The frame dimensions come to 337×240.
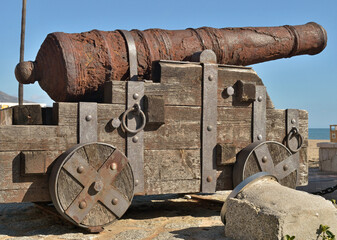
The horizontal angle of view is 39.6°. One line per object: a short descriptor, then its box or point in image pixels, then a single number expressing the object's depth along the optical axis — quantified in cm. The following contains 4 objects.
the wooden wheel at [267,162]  488
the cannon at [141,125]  410
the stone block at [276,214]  351
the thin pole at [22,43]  944
